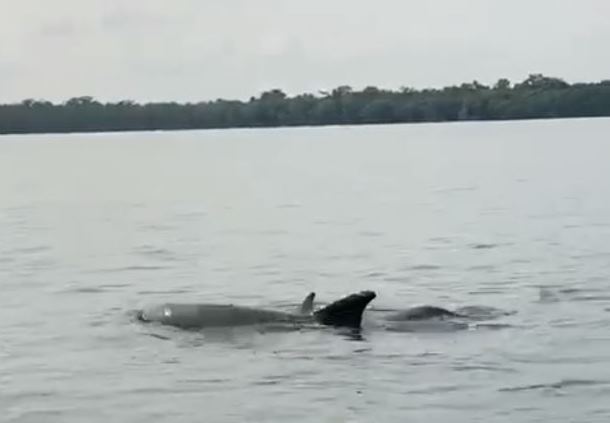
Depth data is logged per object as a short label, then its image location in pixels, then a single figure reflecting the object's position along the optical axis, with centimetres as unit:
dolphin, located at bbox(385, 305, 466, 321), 2628
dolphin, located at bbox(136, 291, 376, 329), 2541
